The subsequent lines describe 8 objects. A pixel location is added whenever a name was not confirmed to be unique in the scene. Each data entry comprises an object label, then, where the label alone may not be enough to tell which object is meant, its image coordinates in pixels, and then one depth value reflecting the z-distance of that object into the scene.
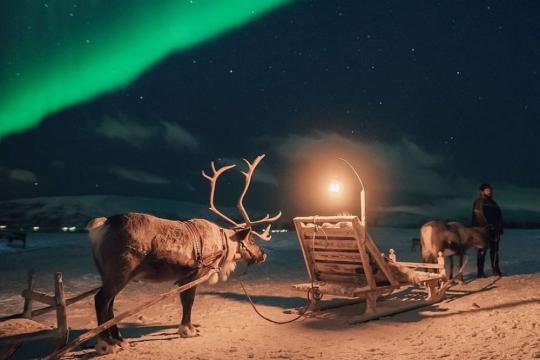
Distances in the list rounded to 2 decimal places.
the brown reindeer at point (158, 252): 6.63
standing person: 12.76
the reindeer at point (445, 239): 12.01
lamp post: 8.51
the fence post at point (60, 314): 5.52
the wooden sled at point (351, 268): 8.42
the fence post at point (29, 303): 6.97
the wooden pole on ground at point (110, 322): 5.47
